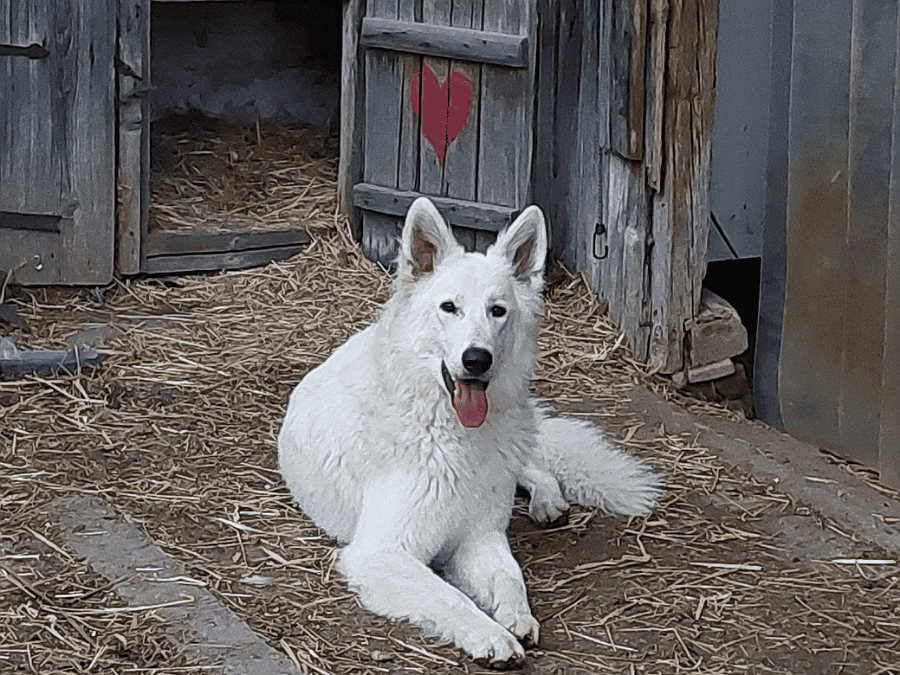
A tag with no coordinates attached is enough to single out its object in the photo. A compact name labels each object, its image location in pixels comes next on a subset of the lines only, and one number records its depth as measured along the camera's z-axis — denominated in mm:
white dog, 4281
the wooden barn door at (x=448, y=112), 7316
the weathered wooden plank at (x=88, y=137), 7258
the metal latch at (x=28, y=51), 7145
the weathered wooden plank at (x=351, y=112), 7926
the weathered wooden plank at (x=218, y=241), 7801
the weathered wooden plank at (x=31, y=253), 7398
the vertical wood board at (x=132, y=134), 7363
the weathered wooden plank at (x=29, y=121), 7145
